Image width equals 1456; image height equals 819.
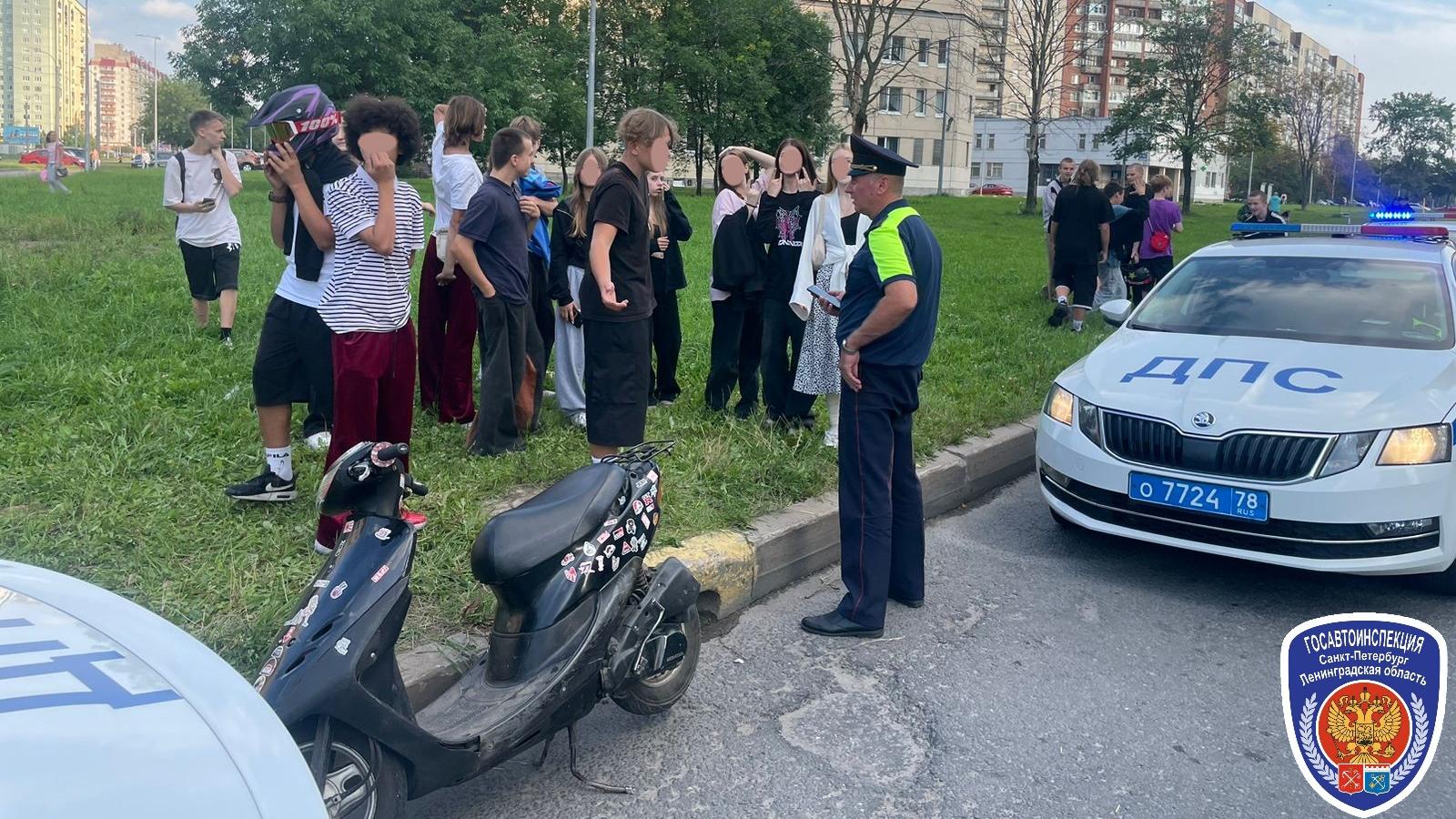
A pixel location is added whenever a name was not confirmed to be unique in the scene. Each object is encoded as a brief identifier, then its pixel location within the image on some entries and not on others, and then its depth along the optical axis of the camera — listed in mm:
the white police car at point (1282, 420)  4457
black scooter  2576
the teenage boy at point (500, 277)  5766
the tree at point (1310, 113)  52688
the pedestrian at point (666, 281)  6543
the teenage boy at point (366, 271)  4242
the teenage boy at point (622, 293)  4891
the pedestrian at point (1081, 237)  11492
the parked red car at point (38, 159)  52988
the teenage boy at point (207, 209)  8250
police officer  4258
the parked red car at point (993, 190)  76125
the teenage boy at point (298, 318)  4305
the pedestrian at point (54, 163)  25641
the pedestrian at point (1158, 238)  12953
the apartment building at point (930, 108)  69750
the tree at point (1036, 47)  38156
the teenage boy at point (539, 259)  6273
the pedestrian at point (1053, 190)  13555
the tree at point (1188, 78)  45844
